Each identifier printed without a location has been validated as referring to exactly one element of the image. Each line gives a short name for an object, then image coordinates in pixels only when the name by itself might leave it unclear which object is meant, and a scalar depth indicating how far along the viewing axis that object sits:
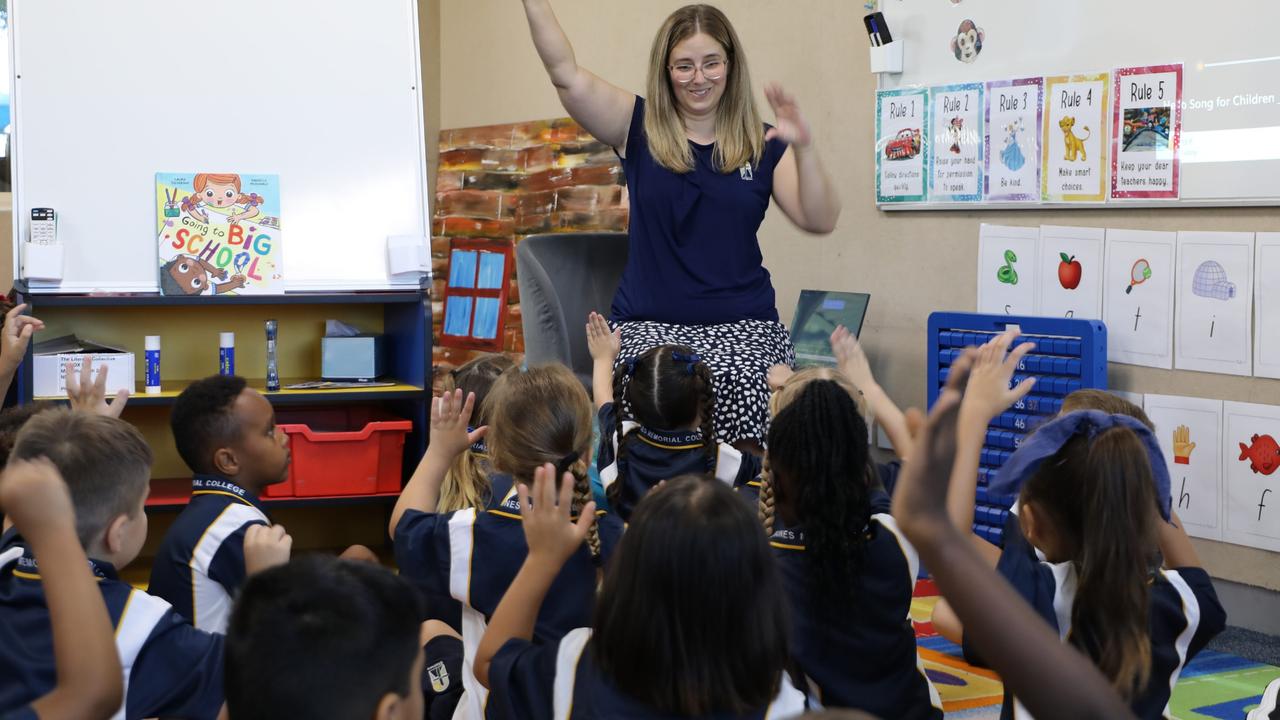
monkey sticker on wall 3.38
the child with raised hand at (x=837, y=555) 1.66
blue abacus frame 2.99
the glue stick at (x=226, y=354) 3.36
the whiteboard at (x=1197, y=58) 2.75
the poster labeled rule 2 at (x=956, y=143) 3.40
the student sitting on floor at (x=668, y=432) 2.26
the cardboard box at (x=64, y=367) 3.16
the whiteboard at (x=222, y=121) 3.25
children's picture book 3.29
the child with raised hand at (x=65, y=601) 1.15
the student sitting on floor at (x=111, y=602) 1.43
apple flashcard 3.13
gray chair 3.23
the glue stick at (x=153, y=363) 3.26
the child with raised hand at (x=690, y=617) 1.16
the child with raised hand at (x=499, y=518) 1.73
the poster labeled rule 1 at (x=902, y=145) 3.56
